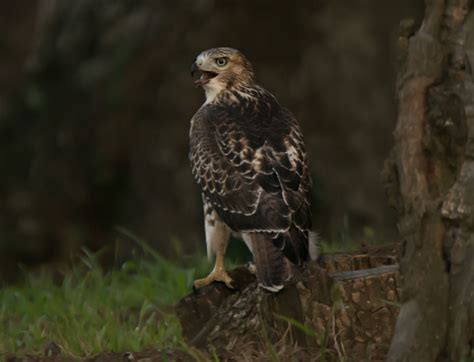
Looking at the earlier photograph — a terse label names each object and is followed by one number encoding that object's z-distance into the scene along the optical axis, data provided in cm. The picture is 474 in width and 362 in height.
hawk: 1334
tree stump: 1183
